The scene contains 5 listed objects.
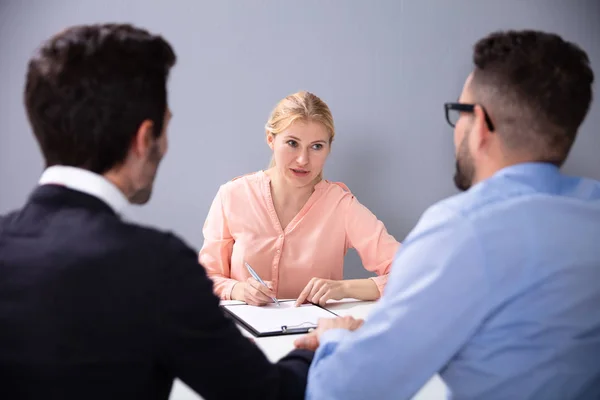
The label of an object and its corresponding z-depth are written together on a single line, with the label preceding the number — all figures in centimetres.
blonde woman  248
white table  133
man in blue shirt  102
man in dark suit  92
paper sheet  174
